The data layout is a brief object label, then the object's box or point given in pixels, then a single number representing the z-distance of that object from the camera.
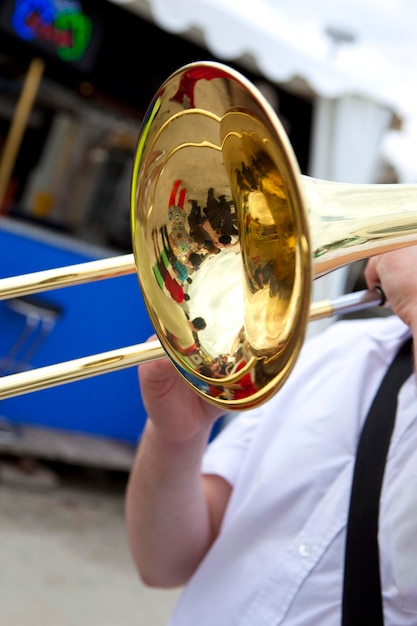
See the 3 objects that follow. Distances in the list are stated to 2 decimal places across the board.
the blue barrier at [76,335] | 4.13
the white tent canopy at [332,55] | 4.16
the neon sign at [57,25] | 4.59
